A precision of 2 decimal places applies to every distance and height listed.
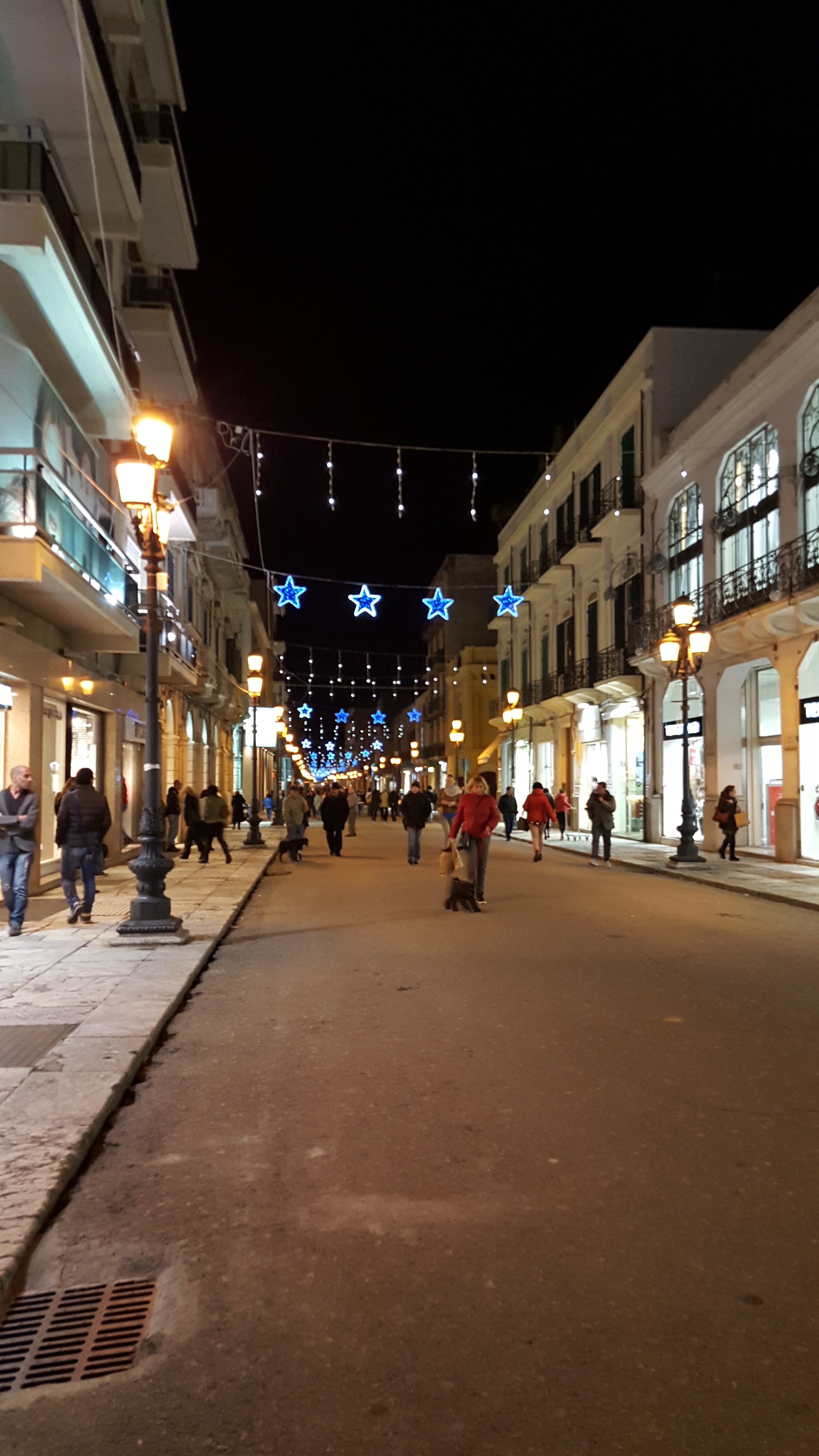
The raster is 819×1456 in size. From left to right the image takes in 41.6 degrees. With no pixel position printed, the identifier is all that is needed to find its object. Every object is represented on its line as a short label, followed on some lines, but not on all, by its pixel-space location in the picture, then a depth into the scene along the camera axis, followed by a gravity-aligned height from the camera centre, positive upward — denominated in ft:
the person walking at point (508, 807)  103.55 -2.71
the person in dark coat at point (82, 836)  39.01 -1.90
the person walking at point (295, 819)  75.72 -2.69
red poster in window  73.10 -1.61
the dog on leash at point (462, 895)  43.47 -4.70
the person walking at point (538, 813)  72.28 -2.36
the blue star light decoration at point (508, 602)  114.01 +18.73
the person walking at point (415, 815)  68.23 -2.26
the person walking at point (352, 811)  102.06 -3.26
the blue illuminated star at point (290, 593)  85.56 +15.00
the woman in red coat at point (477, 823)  43.65 -1.80
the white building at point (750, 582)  65.92 +13.33
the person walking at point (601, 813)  70.85 -2.34
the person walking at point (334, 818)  82.84 -2.90
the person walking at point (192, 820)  70.44 -2.53
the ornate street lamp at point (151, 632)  35.47 +5.10
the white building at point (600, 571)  92.63 +22.73
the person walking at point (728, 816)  70.59 -2.62
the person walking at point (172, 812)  79.66 -2.17
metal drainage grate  10.14 -5.49
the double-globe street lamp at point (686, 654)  65.10 +7.66
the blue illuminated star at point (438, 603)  93.81 +15.48
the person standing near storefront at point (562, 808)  100.14 -2.84
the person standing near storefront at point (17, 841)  36.11 -1.92
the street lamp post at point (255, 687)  86.69 +7.67
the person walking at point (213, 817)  68.69 -2.23
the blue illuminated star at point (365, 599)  81.56 +13.72
